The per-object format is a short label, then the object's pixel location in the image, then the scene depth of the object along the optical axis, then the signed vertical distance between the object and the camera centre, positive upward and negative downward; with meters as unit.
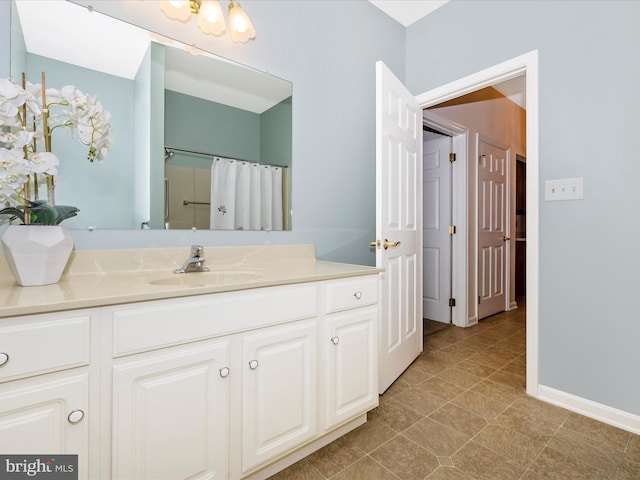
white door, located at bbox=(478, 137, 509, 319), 3.44 +0.19
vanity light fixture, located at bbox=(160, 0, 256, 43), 1.46 +1.09
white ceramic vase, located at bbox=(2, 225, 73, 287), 0.95 -0.03
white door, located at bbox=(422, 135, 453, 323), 3.28 +0.17
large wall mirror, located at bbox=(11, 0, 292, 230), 1.21 +0.56
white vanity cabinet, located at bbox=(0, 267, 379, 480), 0.75 -0.42
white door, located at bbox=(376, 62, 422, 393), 1.77 +0.13
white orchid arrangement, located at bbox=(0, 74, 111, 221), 0.92 +0.40
